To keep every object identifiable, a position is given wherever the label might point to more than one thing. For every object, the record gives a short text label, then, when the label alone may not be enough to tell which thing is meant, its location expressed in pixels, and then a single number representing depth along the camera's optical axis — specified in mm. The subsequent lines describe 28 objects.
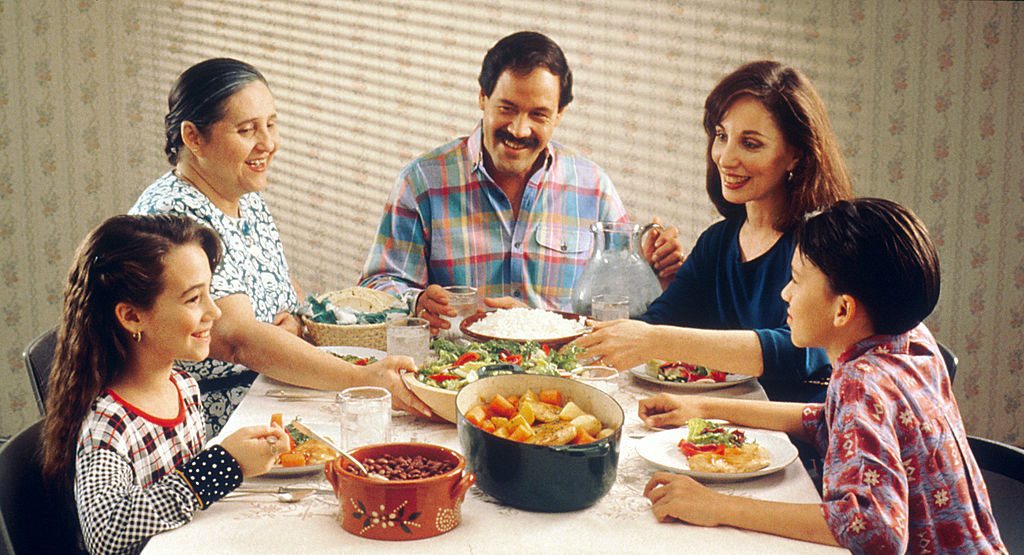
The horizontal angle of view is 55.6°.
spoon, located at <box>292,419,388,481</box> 1266
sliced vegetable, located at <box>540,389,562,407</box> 1474
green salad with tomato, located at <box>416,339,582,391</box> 1636
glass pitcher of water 2213
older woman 2203
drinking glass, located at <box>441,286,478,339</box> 2202
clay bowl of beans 1224
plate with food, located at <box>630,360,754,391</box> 1877
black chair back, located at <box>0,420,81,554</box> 1331
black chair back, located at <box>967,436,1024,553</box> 1679
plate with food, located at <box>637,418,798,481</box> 1430
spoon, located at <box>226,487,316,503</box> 1353
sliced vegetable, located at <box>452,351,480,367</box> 1741
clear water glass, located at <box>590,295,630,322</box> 2135
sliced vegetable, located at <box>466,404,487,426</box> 1371
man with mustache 2762
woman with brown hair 1861
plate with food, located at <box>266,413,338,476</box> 1415
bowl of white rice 1975
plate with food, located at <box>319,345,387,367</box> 1992
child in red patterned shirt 1227
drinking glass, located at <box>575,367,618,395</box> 1719
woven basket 2102
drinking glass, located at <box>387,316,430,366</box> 1910
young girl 1355
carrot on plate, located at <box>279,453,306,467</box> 1428
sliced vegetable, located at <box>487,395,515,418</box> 1430
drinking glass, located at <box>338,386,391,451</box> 1488
